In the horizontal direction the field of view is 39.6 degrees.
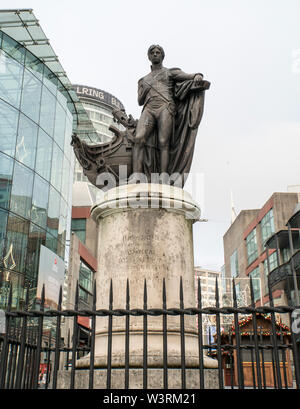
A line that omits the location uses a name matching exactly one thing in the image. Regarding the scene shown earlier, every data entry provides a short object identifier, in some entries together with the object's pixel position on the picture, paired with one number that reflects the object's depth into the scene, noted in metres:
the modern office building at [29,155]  21.36
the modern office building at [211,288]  33.50
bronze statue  6.33
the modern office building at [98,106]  101.62
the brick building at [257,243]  37.75
